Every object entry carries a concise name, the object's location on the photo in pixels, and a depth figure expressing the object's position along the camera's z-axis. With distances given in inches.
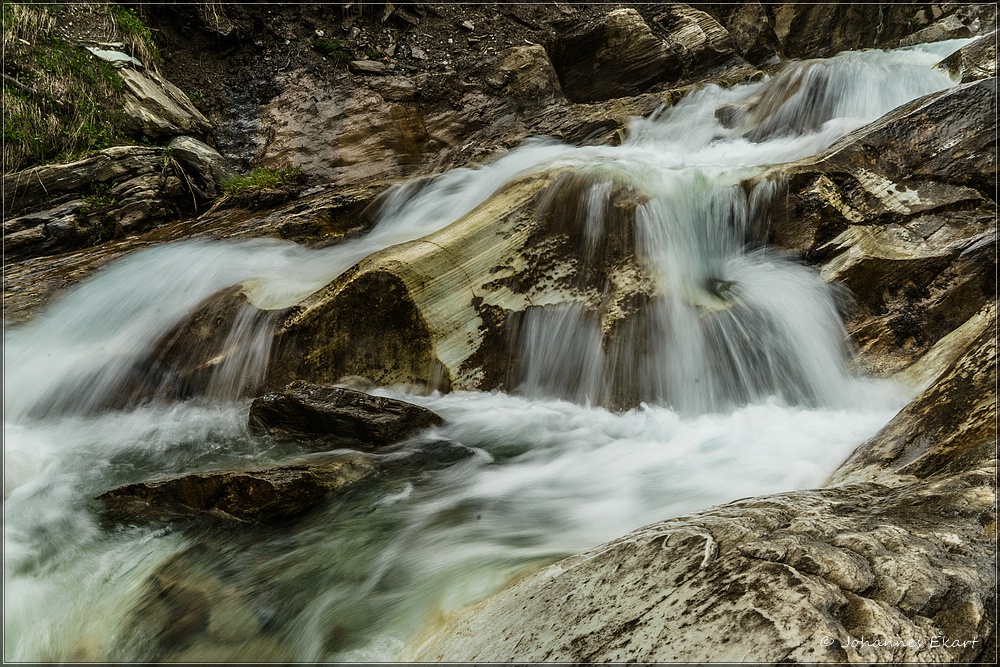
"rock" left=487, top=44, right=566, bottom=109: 405.7
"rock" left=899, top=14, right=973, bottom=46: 475.9
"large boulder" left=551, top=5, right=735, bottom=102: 436.5
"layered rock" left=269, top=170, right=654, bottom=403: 218.5
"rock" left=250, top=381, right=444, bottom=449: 188.7
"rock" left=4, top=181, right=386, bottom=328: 245.9
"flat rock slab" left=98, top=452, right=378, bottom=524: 158.7
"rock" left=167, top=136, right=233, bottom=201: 321.4
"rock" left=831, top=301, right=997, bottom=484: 112.1
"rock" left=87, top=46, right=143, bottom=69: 337.7
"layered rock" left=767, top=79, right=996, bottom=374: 198.8
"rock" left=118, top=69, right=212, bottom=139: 331.3
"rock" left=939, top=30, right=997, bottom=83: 304.0
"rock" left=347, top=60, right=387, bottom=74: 408.8
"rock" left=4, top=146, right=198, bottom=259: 278.4
